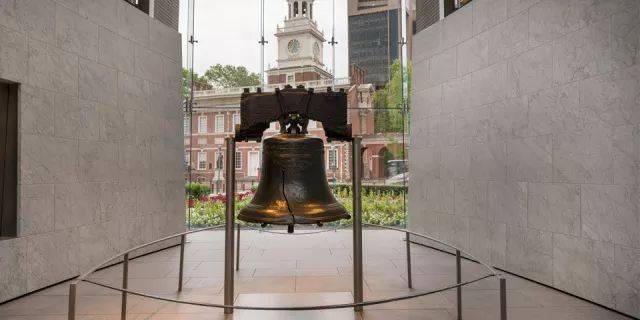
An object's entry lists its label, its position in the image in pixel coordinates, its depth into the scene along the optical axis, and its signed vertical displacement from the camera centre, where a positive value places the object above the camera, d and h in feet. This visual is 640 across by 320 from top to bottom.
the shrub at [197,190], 30.60 -1.51
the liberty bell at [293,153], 8.61 +0.35
